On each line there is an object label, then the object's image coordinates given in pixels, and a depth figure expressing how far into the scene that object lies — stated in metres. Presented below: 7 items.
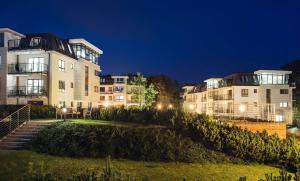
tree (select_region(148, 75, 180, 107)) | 42.71
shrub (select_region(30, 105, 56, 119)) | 18.22
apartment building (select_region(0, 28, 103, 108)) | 24.42
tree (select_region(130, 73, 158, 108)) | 35.29
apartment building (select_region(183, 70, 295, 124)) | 38.54
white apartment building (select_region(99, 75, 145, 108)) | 47.51
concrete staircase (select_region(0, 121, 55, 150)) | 12.52
